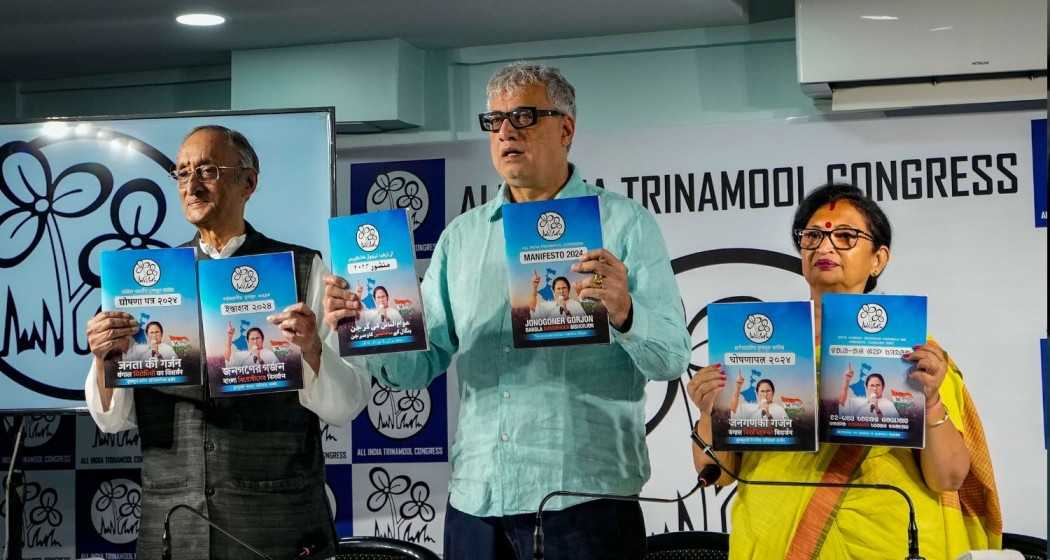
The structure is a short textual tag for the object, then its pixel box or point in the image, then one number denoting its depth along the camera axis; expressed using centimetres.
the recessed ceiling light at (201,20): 427
